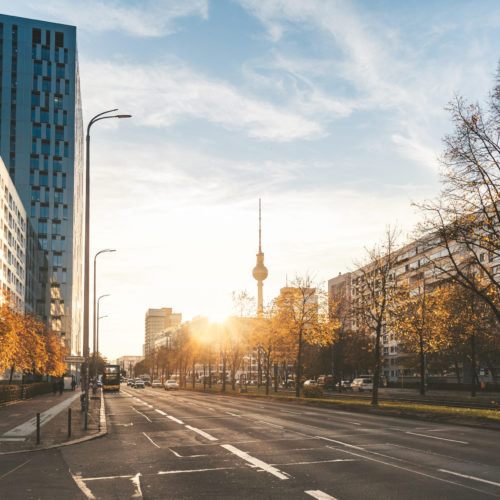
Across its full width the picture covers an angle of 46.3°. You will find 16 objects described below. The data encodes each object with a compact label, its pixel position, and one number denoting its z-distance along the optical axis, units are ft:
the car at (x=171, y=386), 291.54
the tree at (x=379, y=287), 118.36
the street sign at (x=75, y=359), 76.88
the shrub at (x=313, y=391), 157.99
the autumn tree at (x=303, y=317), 169.27
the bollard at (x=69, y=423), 65.50
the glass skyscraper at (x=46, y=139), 387.96
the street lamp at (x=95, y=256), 140.32
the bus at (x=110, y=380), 270.26
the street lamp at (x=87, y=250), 77.05
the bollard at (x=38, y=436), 59.90
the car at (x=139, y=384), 354.31
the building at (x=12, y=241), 249.34
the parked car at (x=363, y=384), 255.50
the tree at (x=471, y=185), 82.94
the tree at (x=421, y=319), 129.39
